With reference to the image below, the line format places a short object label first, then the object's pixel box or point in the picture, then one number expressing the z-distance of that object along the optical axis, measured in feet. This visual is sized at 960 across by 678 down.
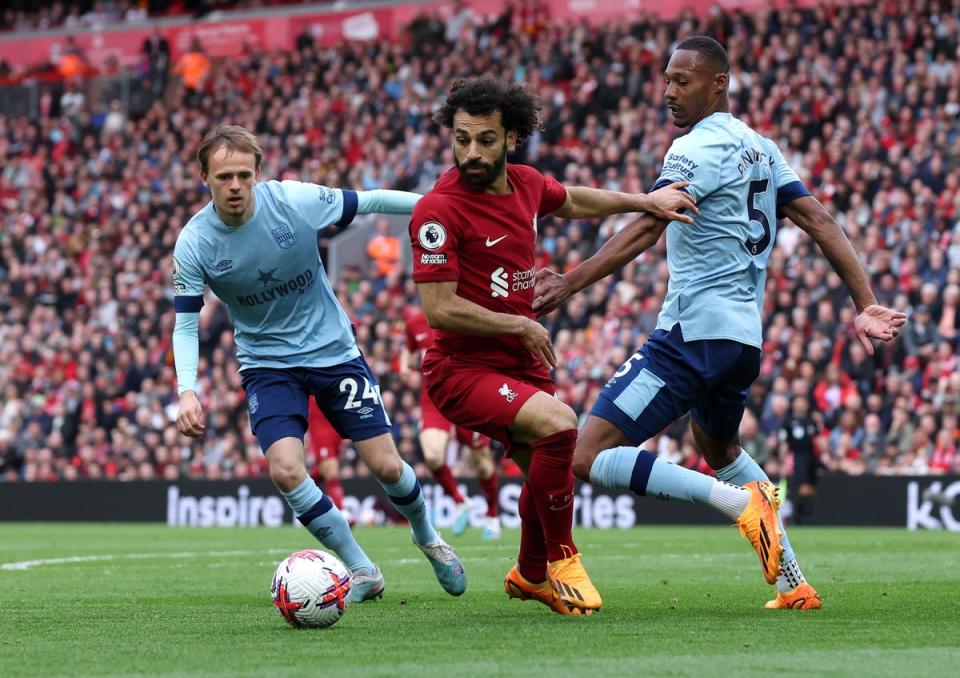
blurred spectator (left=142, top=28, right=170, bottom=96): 116.67
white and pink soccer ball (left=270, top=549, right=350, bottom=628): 23.39
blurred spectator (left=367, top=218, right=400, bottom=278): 85.66
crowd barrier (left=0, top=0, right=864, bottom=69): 101.96
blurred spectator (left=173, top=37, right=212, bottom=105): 115.24
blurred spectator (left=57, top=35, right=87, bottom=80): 122.11
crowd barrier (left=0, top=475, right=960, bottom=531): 62.39
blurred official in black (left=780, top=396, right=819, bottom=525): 63.87
